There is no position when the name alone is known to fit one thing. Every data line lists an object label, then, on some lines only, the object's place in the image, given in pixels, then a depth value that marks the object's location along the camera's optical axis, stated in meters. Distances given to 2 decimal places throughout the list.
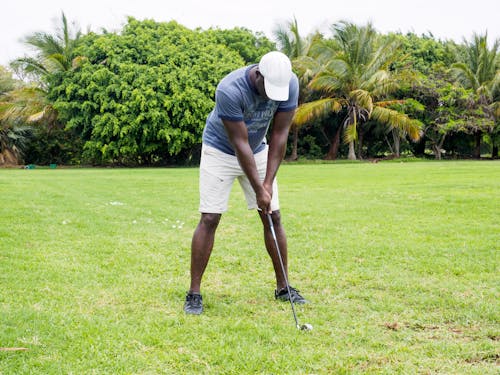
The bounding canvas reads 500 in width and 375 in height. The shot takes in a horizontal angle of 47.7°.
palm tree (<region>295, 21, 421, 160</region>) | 30.33
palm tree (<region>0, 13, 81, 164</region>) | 30.20
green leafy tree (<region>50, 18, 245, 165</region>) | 26.66
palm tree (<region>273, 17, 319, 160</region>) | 32.90
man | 4.11
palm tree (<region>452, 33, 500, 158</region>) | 32.91
